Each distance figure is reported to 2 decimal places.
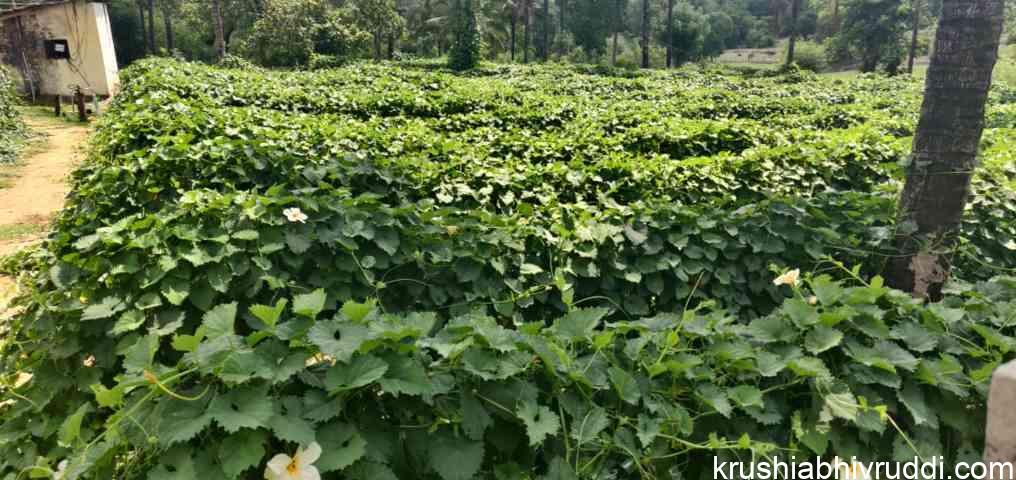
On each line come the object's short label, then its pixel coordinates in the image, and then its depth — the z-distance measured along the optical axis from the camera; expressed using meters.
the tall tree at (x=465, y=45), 28.42
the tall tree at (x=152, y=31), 37.17
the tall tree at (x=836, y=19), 54.22
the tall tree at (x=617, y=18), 47.22
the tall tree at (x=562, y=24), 51.06
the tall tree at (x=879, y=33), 36.00
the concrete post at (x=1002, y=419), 1.23
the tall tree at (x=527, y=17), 40.84
